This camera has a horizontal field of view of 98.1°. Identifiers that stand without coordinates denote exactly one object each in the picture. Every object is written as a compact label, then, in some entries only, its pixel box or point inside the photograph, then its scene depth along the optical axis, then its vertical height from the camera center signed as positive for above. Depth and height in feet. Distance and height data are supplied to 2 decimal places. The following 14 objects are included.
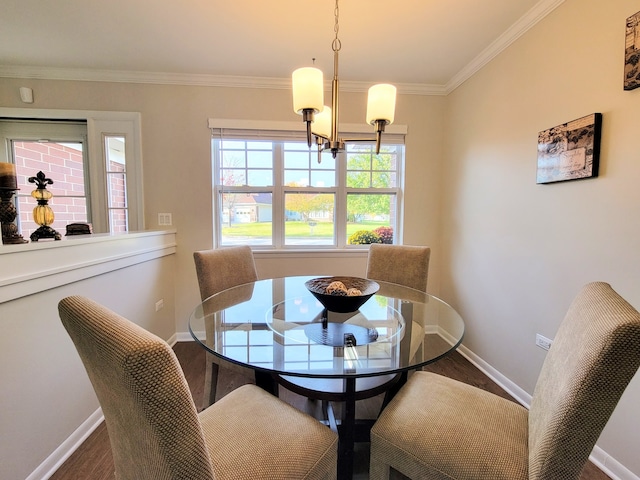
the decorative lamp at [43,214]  5.20 -0.02
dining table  3.31 -1.73
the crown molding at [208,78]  7.63 +3.99
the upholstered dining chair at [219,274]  5.09 -1.36
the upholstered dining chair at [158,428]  1.70 -1.46
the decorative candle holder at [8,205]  4.19 +0.12
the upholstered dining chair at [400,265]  6.70 -1.21
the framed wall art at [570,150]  4.53 +1.20
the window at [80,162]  8.02 +1.51
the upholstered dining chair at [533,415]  2.14 -2.18
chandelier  3.92 +1.70
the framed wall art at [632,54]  3.97 +2.39
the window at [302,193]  8.97 +0.72
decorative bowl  4.27 -1.28
